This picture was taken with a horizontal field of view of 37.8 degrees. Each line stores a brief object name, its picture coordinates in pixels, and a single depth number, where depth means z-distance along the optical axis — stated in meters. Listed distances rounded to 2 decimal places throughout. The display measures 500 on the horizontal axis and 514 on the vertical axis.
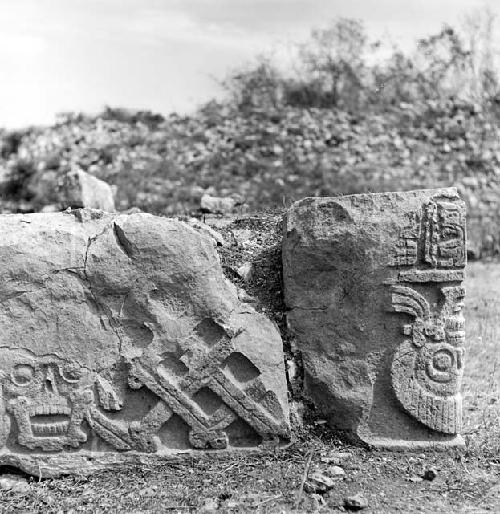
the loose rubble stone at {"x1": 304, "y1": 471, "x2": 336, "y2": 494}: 3.53
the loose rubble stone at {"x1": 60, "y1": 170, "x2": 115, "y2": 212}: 8.21
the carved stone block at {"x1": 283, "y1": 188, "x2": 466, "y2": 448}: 3.76
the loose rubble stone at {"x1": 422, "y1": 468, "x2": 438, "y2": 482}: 3.68
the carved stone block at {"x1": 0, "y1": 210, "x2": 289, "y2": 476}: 3.65
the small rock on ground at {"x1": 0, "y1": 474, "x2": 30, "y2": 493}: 3.62
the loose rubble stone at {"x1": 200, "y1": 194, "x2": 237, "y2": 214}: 6.41
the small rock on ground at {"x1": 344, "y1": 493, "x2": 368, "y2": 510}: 3.42
